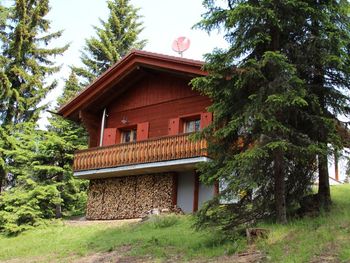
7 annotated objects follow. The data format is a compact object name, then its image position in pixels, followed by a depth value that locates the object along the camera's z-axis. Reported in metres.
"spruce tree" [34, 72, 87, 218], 19.98
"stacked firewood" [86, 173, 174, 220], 17.30
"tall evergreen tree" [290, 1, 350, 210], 10.04
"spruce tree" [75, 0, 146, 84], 27.50
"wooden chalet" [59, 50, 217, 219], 16.61
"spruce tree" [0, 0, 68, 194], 23.08
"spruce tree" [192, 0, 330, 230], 9.26
